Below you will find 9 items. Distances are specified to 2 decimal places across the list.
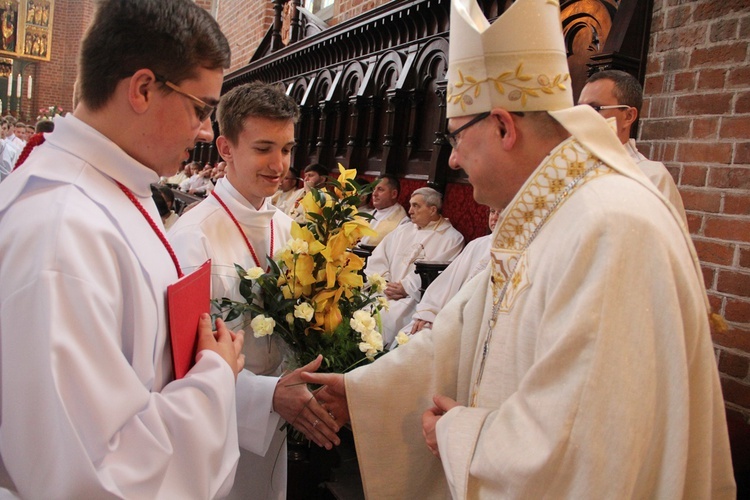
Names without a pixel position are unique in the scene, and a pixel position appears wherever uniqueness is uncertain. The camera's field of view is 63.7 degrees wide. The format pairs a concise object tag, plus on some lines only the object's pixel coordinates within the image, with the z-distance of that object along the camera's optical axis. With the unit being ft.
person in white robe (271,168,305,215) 27.78
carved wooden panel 13.44
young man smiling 6.54
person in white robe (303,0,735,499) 3.94
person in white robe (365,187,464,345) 17.49
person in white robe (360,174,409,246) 21.14
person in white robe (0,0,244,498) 3.17
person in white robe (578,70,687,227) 10.43
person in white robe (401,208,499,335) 15.43
